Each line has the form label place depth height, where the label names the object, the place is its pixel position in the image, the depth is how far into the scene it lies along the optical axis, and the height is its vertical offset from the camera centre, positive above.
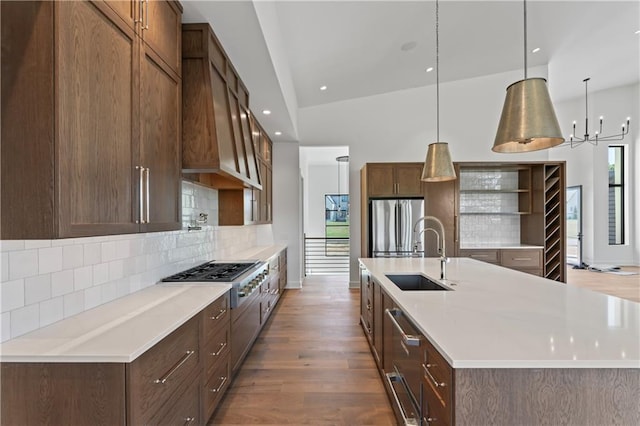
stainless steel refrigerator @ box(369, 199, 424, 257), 5.35 -0.15
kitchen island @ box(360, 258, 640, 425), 1.10 -0.51
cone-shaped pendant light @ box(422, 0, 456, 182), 2.87 +0.45
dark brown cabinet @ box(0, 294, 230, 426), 1.16 -0.65
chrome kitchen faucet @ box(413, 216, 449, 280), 2.49 -0.35
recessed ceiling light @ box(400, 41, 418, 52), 4.37 +2.32
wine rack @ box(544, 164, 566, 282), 5.34 -0.15
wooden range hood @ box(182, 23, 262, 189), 2.27 +0.78
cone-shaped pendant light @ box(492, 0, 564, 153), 1.61 +0.50
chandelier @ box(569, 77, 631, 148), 8.16 +2.03
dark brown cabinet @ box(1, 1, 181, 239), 1.15 +0.38
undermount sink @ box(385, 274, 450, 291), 2.77 -0.57
